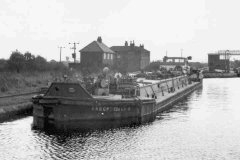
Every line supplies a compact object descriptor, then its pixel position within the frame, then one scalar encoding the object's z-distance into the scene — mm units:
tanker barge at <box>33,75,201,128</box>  25000
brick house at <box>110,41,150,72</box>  104375
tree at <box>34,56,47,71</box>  50419
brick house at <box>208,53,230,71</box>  132375
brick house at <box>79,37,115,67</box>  74688
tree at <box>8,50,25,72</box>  47000
